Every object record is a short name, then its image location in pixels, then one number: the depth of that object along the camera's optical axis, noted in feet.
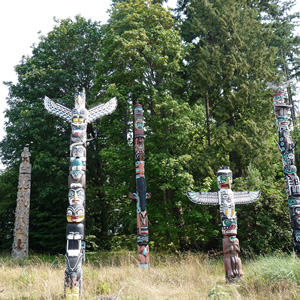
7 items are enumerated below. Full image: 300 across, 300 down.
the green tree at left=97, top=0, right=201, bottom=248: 39.47
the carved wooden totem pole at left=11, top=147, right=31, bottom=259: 37.09
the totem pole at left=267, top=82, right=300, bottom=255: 29.53
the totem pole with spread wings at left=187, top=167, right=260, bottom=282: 22.15
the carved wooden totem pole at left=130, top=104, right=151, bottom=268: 29.81
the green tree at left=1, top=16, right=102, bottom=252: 48.44
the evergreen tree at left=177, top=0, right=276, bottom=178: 40.63
